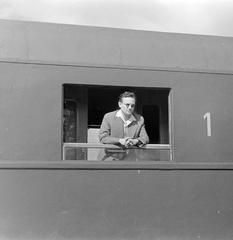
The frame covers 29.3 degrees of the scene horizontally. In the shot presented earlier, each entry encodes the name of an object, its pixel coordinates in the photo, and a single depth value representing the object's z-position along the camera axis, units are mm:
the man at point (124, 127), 4762
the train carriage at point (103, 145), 4500
